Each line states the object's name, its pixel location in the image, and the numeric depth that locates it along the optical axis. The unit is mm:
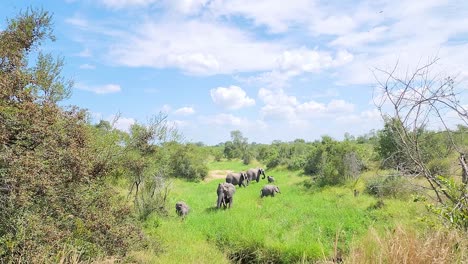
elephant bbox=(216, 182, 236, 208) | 18531
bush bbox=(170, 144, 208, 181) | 35562
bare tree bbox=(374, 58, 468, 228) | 4527
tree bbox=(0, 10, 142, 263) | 6227
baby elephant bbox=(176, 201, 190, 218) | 16725
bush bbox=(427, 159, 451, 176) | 13627
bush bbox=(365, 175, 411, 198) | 16859
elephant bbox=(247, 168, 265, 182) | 32844
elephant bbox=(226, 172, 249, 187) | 29812
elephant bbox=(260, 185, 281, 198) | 22516
